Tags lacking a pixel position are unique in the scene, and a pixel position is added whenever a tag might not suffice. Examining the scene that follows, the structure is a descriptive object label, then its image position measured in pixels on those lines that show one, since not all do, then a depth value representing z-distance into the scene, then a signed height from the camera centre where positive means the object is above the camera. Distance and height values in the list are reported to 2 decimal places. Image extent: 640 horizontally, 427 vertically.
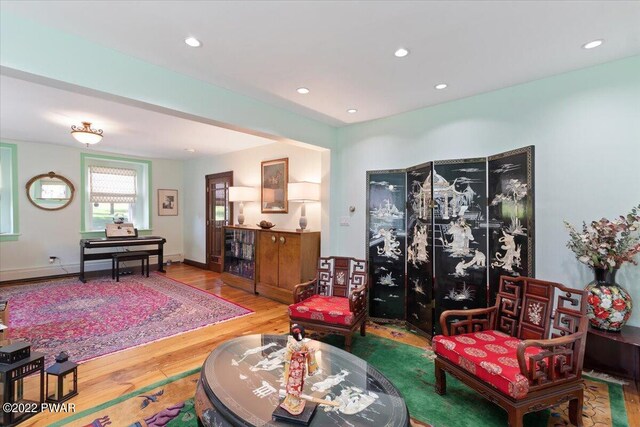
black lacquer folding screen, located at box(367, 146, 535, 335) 2.80 -0.24
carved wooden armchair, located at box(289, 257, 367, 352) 2.87 -0.98
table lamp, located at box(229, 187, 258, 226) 5.54 +0.35
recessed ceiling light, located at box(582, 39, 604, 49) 2.18 +1.27
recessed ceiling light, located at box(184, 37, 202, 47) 2.14 +1.27
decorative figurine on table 1.36 -0.75
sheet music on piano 6.09 -0.38
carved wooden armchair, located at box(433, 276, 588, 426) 1.74 -0.97
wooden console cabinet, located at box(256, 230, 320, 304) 4.25 -0.73
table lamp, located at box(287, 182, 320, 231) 4.25 +0.30
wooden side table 2.24 -1.11
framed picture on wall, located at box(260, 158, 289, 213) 5.14 +0.48
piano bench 5.74 -0.91
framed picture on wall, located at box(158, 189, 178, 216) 7.27 +0.26
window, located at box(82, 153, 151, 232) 6.32 +0.48
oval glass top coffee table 1.37 -0.96
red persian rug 3.09 -1.33
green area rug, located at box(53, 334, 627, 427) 1.94 -1.38
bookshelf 5.02 -0.81
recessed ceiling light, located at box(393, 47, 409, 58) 2.29 +1.26
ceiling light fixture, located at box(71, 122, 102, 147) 4.16 +1.13
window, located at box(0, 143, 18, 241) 5.42 +0.44
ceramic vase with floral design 2.28 -0.71
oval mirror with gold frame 5.62 +0.43
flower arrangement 2.27 -0.24
